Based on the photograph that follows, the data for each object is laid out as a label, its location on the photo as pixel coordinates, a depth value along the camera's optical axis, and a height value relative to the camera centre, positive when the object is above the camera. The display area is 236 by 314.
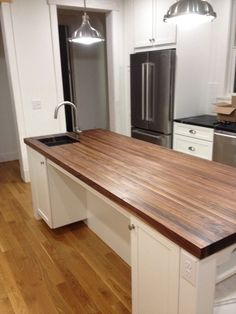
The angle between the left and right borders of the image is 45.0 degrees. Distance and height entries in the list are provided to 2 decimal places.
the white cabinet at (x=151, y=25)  3.64 +0.71
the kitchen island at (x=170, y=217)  1.05 -0.56
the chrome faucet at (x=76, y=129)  2.87 -0.47
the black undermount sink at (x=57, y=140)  2.85 -0.58
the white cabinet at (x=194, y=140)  3.27 -0.73
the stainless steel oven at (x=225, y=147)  2.97 -0.74
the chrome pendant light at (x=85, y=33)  2.50 +0.40
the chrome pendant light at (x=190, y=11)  1.81 +0.41
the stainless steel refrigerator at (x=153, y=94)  3.58 -0.21
